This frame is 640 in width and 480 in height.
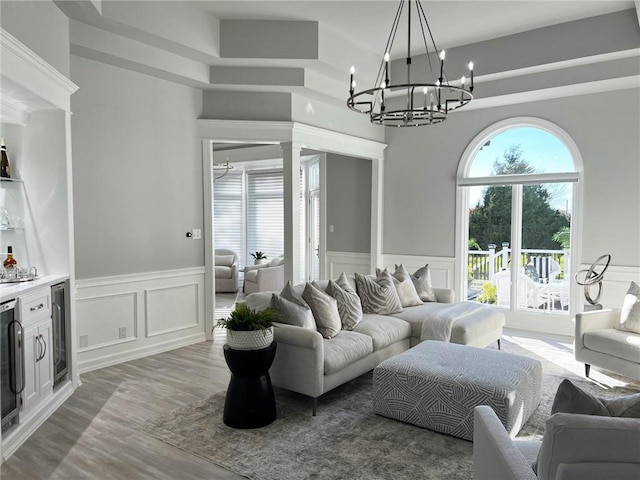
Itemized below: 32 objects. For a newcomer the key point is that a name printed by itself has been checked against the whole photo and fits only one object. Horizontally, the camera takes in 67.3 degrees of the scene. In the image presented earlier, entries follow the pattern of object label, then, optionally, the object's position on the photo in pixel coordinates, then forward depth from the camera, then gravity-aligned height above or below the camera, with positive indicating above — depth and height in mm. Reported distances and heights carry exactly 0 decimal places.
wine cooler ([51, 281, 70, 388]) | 3652 -854
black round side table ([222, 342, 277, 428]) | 3285 -1174
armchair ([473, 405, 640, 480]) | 1386 -661
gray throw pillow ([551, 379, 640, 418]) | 1553 -604
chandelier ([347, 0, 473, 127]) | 3312 +1624
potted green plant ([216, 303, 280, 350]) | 3299 -751
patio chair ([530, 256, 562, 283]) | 6078 -591
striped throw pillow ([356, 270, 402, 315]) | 4832 -767
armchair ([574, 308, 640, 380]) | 3973 -1056
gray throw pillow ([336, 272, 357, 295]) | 4613 -618
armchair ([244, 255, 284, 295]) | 8305 -1006
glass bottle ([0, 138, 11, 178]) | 3666 +439
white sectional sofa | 3490 -1012
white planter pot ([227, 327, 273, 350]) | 3295 -813
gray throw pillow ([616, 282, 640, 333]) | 4176 -802
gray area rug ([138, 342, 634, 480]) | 2741 -1414
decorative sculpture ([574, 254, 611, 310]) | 5059 -679
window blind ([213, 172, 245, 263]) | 10320 +166
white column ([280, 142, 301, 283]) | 5770 +154
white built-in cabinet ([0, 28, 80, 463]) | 3582 +199
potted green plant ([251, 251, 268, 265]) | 9627 -753
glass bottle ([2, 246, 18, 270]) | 3495 -302
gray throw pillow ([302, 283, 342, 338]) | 3957 -750
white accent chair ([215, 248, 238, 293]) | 9023 -1039
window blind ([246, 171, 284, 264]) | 9961 +162
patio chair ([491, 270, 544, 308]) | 6223 -911
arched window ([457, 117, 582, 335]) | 5969 +3
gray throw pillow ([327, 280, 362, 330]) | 4242 -760
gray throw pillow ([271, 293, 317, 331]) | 3758 -725
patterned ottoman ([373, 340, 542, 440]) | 3057 -1105
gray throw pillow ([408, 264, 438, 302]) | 5469 -743
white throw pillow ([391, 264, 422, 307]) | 5184 -750
